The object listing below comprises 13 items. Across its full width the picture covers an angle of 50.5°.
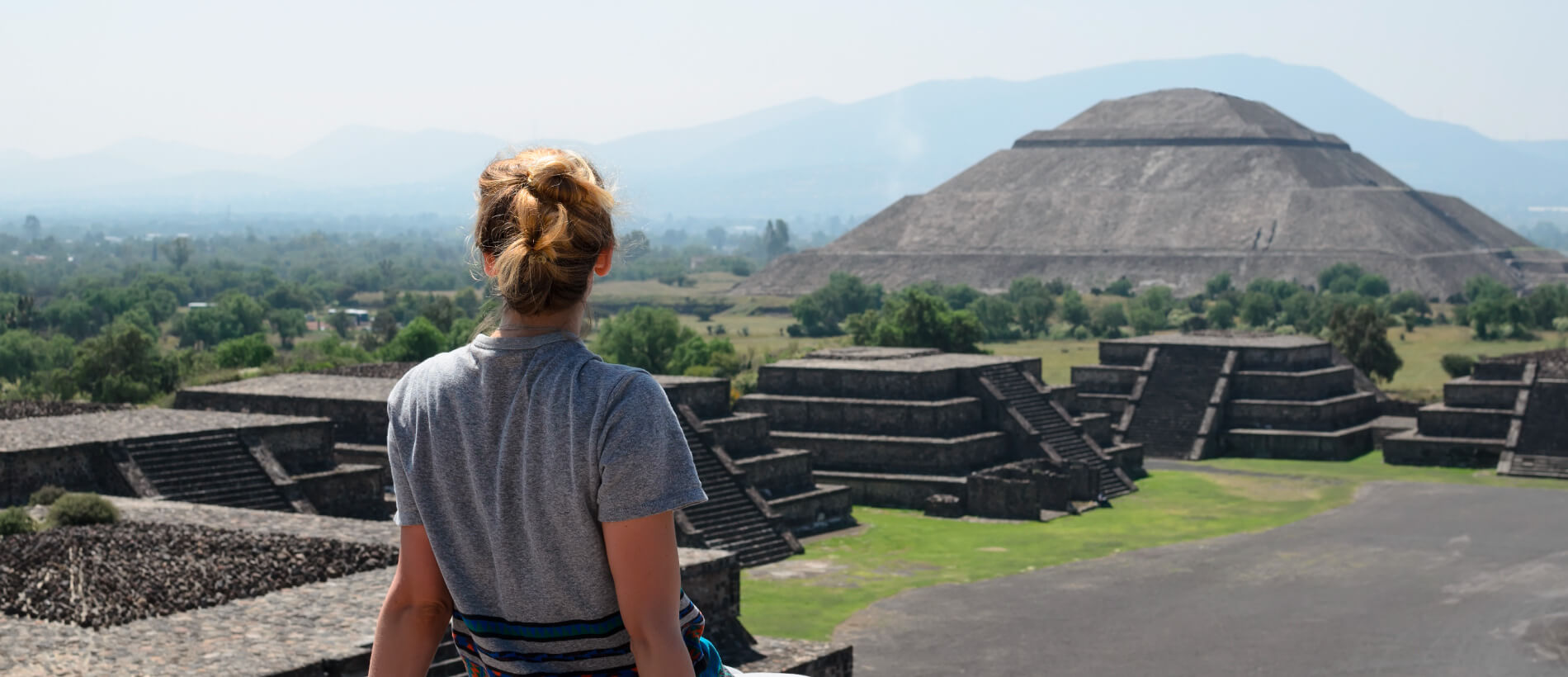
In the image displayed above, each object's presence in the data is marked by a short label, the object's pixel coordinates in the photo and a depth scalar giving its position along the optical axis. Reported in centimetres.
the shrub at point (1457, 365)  6656
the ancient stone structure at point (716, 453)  3712
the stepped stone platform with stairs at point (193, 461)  2980
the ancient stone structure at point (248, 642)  1681
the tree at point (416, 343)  6043
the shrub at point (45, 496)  2805
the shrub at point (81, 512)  2509
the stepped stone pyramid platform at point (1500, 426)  5094
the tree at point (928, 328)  6569
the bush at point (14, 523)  2428
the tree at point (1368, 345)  6800
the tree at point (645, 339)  6669
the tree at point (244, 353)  6241
